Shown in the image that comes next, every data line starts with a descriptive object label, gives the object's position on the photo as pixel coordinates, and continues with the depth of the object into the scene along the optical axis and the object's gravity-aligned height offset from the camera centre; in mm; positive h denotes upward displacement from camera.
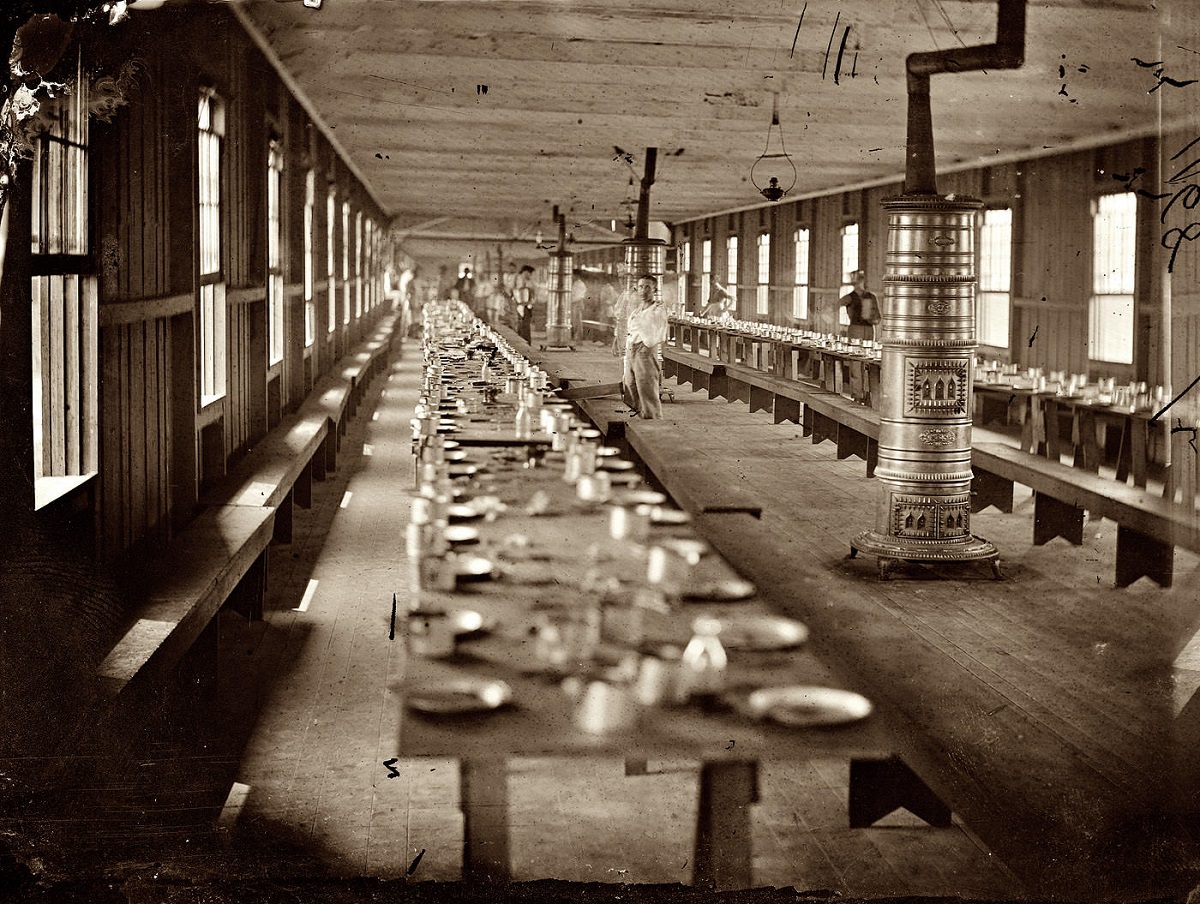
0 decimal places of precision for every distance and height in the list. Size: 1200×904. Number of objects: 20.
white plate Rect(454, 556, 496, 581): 4383 -777
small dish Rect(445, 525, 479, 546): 4680 -710
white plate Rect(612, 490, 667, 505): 5238 -639
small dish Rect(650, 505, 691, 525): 5134 -719
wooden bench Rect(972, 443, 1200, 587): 6672 -892
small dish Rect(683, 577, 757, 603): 4473 -859
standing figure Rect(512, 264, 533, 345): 31139 +964
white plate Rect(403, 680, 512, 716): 3848 -1060
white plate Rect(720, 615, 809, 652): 4461 -1013
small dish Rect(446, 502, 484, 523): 4949 -662
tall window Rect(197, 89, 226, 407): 6879 +432
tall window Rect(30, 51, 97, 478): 3721 +105
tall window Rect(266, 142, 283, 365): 9852 +631
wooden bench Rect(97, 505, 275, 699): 3529 -841
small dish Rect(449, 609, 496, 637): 4082 -885
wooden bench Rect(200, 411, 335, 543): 6250 -727
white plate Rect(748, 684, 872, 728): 4312 -1236
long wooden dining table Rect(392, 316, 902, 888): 3885 -1054
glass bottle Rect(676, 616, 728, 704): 4336 -1090
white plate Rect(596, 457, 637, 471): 5824 -556
